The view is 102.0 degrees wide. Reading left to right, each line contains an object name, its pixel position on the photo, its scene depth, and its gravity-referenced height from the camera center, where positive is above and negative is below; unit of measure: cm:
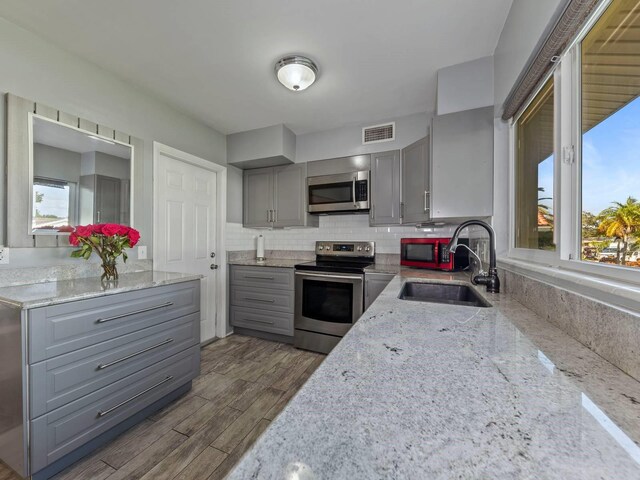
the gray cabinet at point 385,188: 266 +53
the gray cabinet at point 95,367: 121 -72
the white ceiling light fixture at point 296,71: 183 +121
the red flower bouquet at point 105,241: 168 -2
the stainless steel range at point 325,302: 252 -64
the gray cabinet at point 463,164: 187 +56
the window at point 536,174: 128 +37
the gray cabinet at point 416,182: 225 +53
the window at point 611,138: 75 +34
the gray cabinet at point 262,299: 283 -69
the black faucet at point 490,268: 143 -16
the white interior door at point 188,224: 247 +15
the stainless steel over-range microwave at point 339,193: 279 +52
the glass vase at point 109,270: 177 -22
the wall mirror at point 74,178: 163 +42
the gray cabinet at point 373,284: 241 -43
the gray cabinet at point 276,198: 308 +51
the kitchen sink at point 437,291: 170 -35
